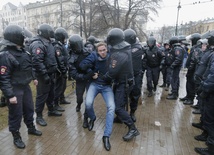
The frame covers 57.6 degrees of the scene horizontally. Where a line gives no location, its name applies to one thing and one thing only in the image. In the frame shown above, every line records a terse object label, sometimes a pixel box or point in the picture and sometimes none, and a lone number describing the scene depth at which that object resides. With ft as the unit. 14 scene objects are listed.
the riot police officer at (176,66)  21.83
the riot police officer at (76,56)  13.85
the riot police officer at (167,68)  26.12
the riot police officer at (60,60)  16.55
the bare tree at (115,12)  65.92
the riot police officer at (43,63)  13.55
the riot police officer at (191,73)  19.88
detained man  12.62
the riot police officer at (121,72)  11.56
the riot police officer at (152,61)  22.89
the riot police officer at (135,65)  15.04
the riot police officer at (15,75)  10.26
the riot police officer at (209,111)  10.73
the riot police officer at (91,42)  25.32
